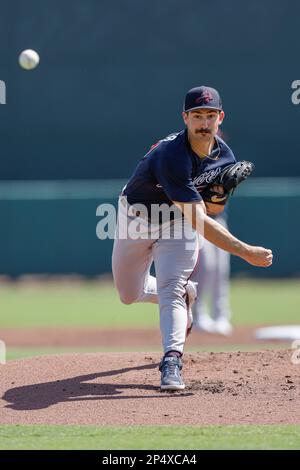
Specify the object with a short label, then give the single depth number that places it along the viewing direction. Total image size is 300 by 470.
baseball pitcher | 9.23
